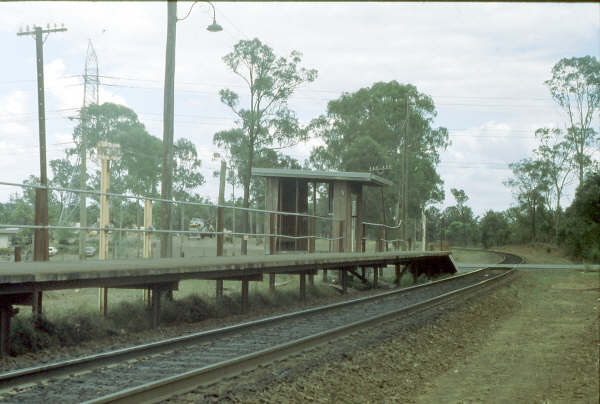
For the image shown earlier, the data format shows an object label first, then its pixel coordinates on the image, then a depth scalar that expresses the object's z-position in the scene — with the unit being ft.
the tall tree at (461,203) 301.02
